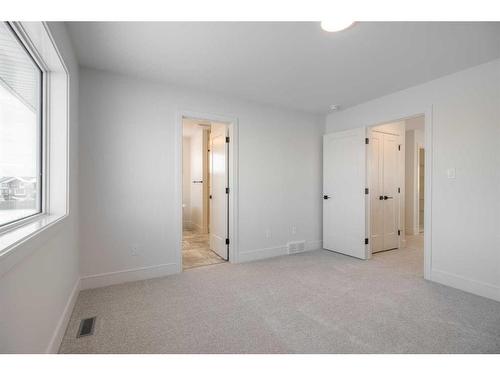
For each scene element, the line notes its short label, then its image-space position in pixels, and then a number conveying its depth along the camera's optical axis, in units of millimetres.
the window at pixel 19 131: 1298
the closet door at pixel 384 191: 4062
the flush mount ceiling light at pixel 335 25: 1875
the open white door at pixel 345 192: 3734
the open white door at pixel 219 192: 3668
